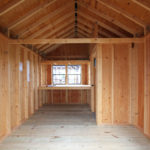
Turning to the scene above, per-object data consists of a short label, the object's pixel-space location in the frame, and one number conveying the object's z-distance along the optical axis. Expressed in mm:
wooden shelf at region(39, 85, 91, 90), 5988
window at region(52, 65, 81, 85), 7273
